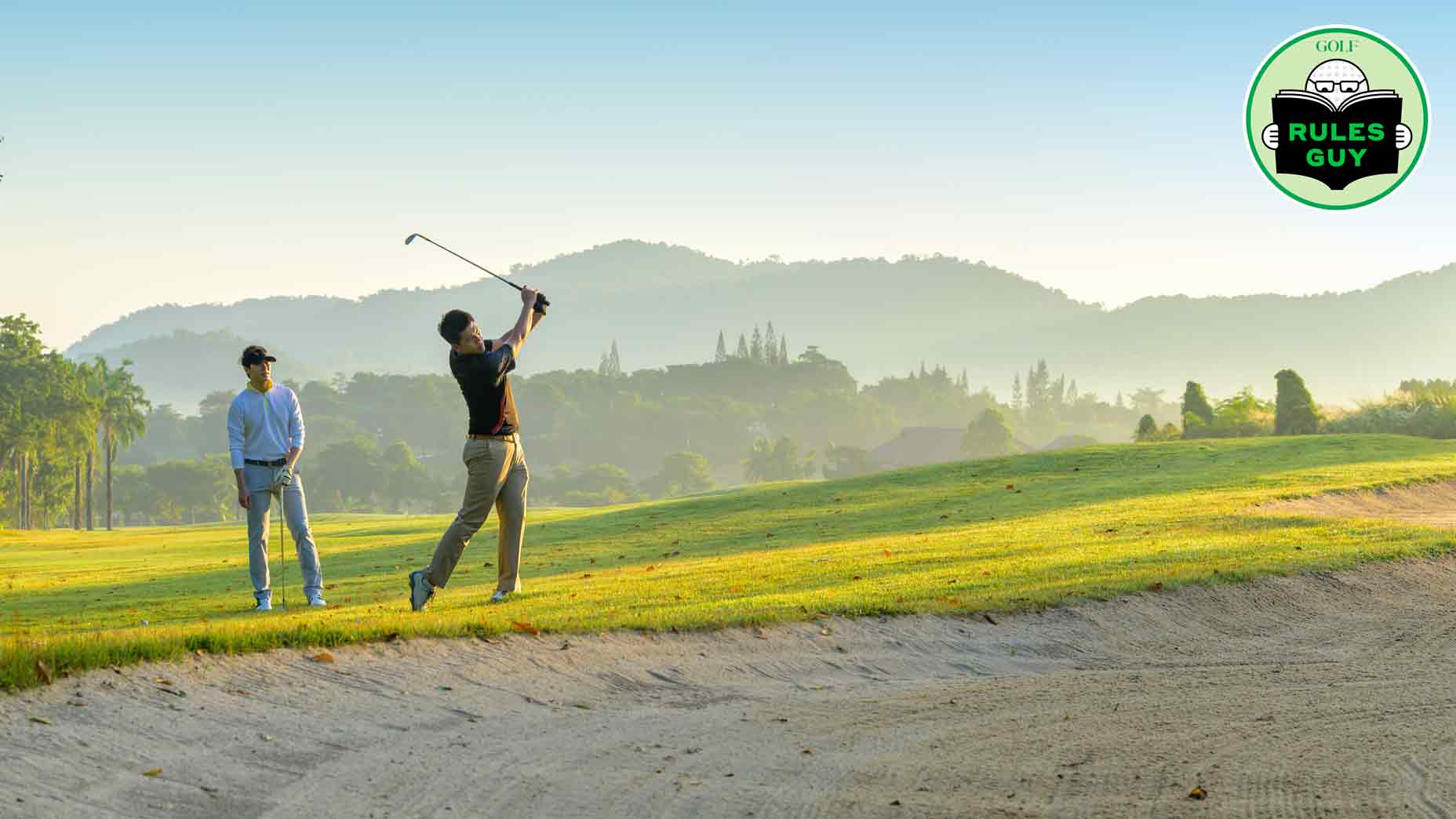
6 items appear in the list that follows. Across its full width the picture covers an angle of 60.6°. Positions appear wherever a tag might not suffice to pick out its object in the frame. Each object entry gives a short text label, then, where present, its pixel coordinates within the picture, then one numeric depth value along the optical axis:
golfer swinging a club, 11.69
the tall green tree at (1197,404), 51.19
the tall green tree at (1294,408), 46.50
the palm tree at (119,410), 99.06
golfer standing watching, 13.05
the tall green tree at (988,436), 189.25
